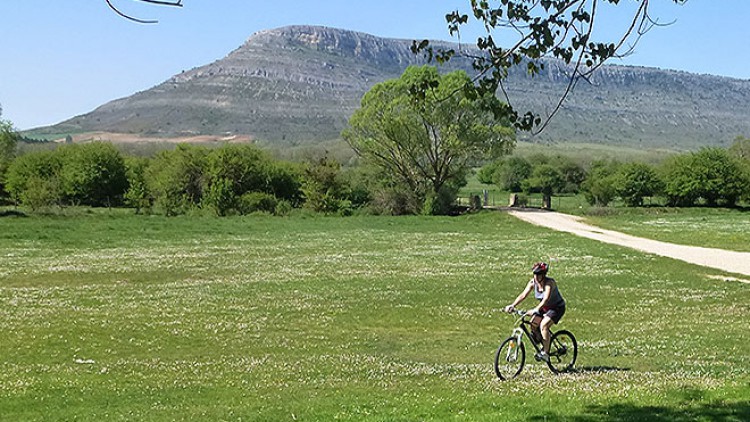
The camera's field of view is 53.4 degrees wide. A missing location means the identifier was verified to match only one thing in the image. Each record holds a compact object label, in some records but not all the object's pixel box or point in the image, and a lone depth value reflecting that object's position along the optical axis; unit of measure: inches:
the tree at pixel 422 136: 3004.4
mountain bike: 567.2
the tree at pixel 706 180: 3260.3
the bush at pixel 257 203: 3228.3
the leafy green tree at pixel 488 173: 5565.9
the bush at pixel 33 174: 3284.9
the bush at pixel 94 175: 3597.4
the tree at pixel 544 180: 4564.5
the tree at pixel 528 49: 359.3
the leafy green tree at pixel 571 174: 4842.5
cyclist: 568.4
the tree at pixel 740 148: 4441.9
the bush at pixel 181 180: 3246.3
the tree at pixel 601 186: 3467.0
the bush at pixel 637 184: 3353.8
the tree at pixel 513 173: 4944.6
